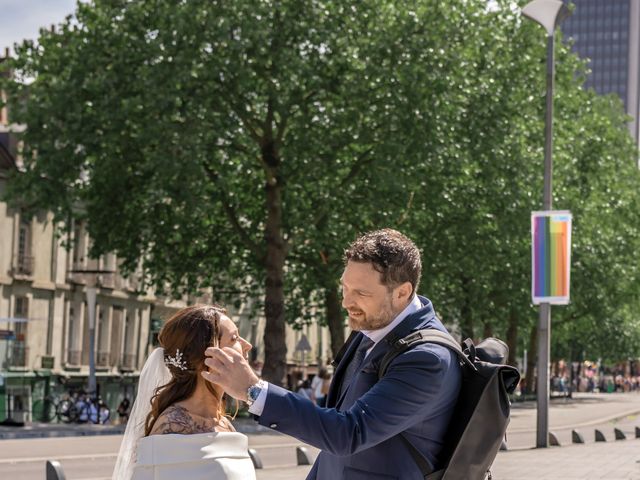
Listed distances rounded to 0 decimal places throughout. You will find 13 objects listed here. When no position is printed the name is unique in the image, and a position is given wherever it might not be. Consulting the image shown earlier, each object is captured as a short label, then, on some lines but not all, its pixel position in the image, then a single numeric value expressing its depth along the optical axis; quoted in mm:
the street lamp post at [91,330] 40312
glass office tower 189350
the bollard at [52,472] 14344
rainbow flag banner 23609
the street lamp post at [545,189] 26108
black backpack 4234
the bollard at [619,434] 32062
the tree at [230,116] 35625
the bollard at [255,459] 19988
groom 3914
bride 4352
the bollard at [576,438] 29219
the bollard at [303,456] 21734
